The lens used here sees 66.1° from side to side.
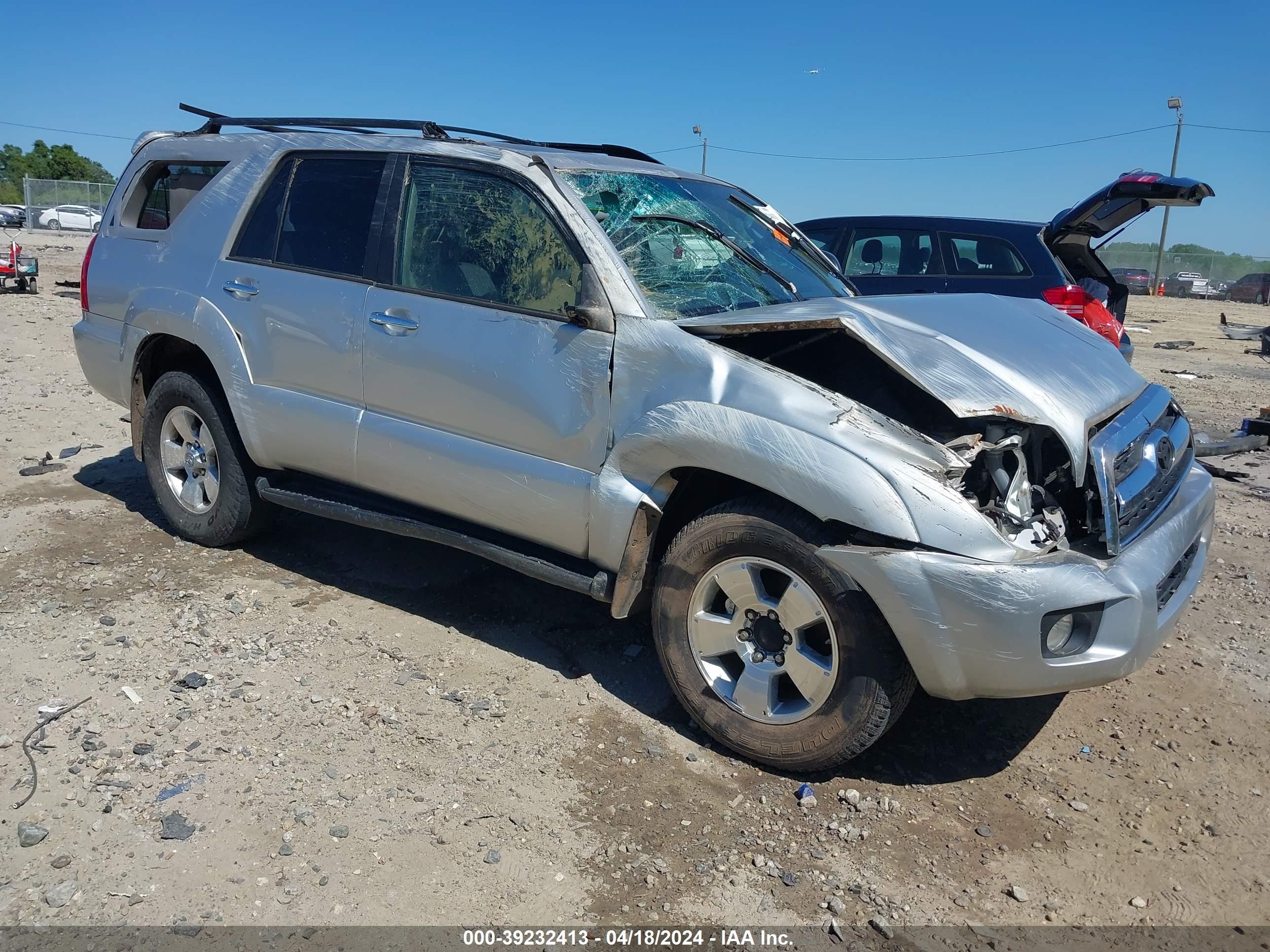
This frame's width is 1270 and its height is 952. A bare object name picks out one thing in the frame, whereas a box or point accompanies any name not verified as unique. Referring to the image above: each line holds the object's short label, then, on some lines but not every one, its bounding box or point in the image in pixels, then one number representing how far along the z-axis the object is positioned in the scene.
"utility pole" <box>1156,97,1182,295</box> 39.50
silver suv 2.96
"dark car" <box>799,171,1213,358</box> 7.65
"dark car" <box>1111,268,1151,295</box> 36.16
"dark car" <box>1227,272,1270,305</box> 34.09
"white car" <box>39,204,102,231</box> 38.97
